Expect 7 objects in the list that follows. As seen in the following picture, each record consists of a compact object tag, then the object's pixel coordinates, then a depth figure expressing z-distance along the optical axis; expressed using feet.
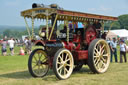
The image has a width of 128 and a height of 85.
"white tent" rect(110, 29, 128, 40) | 186.56
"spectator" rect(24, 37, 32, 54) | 64.08
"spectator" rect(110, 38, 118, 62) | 41.52
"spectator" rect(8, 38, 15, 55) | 62.54
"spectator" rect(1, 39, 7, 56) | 60.90
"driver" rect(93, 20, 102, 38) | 29.57
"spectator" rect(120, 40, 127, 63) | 40.05
